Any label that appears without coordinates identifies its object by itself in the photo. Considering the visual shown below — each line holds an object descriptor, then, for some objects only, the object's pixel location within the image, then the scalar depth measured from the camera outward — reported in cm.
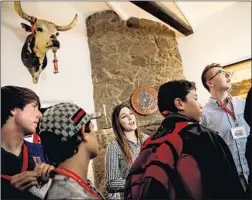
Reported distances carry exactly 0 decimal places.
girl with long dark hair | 170
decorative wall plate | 360
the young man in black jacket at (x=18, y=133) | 105
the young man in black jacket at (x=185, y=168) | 103
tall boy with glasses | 160
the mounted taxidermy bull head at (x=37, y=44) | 279
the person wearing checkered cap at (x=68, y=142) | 84
